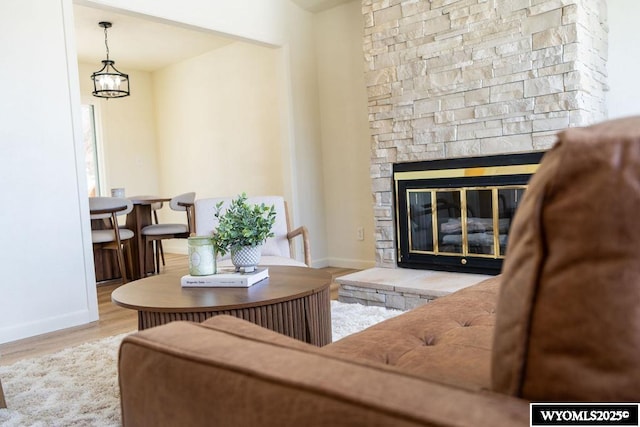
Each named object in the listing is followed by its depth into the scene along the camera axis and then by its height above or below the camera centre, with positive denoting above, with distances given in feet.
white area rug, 6.19 -2.69
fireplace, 10.87 -0.79
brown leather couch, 1.63 -0.64
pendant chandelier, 16.49 +3.69
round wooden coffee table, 5.61 -1.30
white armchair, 9.72 -0.90
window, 22.44 +2.02
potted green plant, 6.88 -0.64
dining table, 16.58 -1.60
